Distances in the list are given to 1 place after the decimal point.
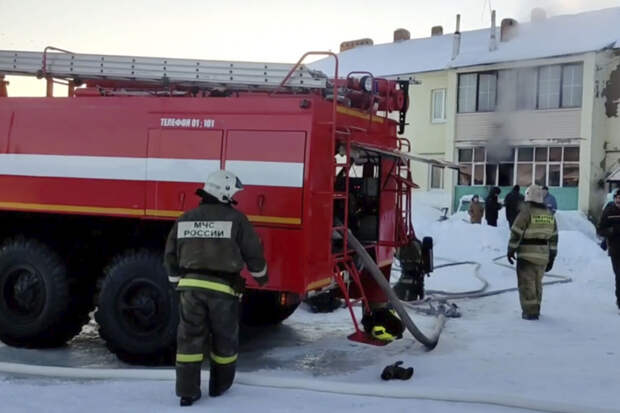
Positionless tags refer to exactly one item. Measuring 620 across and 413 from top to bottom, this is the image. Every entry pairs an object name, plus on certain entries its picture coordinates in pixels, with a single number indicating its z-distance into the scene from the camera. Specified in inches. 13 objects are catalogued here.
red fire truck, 223.1
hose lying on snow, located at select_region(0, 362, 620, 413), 180.5
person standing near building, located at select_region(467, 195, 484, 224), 785.8
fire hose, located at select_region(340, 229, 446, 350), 248.4
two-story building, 909.8
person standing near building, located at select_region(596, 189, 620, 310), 355.6
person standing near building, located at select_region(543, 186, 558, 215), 659.4
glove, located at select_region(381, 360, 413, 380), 217.5
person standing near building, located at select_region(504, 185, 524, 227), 663.8
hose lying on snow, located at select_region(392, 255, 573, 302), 354.7
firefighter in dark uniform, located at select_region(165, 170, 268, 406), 190.2
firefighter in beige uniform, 329.7
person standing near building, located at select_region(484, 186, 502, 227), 721.6
